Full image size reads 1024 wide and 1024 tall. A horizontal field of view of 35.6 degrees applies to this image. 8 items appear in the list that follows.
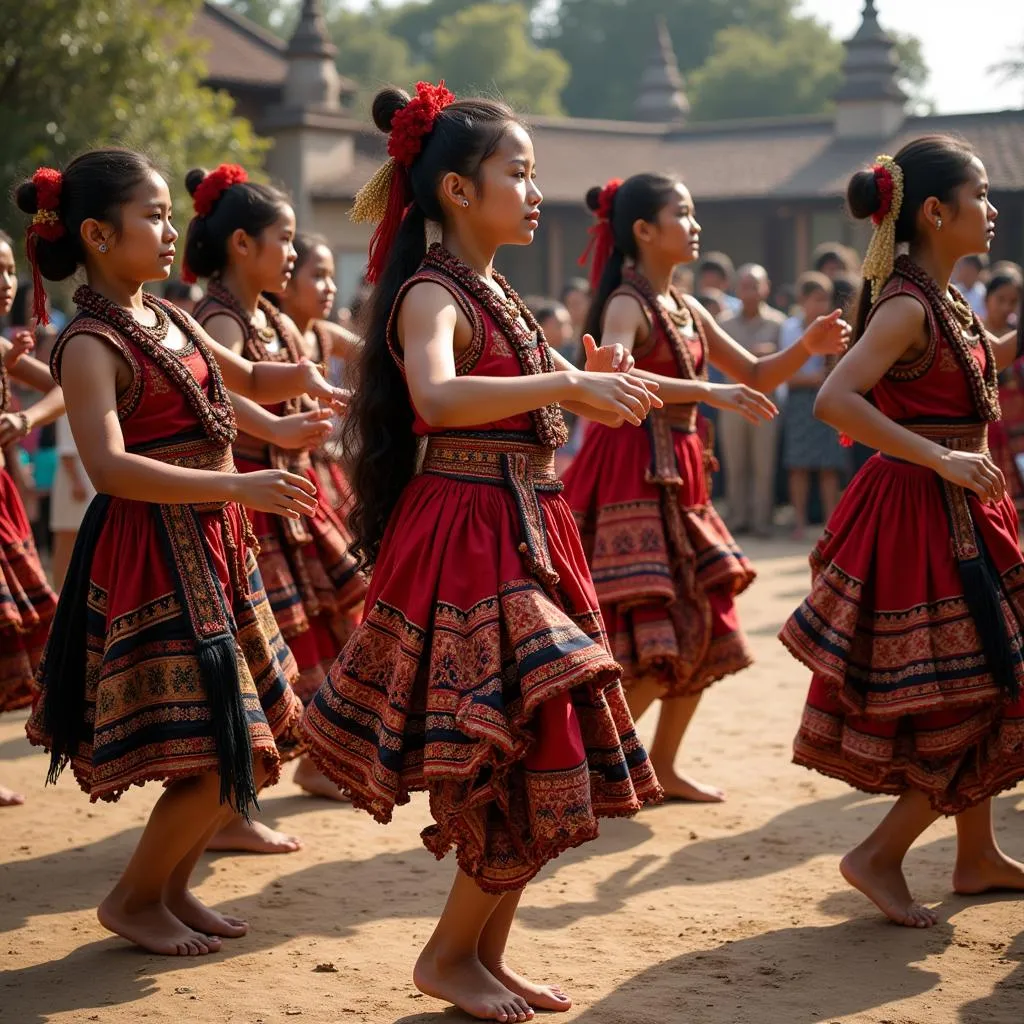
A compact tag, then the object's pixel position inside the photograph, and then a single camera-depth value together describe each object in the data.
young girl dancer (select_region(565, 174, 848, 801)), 5.49
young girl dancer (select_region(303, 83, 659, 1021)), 3.50
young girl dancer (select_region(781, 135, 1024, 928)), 4.19
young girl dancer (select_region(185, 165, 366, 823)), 5.33
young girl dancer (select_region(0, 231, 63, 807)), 5.45
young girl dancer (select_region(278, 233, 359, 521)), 6.04
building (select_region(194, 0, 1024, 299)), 23.80
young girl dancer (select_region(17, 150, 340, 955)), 3.93
